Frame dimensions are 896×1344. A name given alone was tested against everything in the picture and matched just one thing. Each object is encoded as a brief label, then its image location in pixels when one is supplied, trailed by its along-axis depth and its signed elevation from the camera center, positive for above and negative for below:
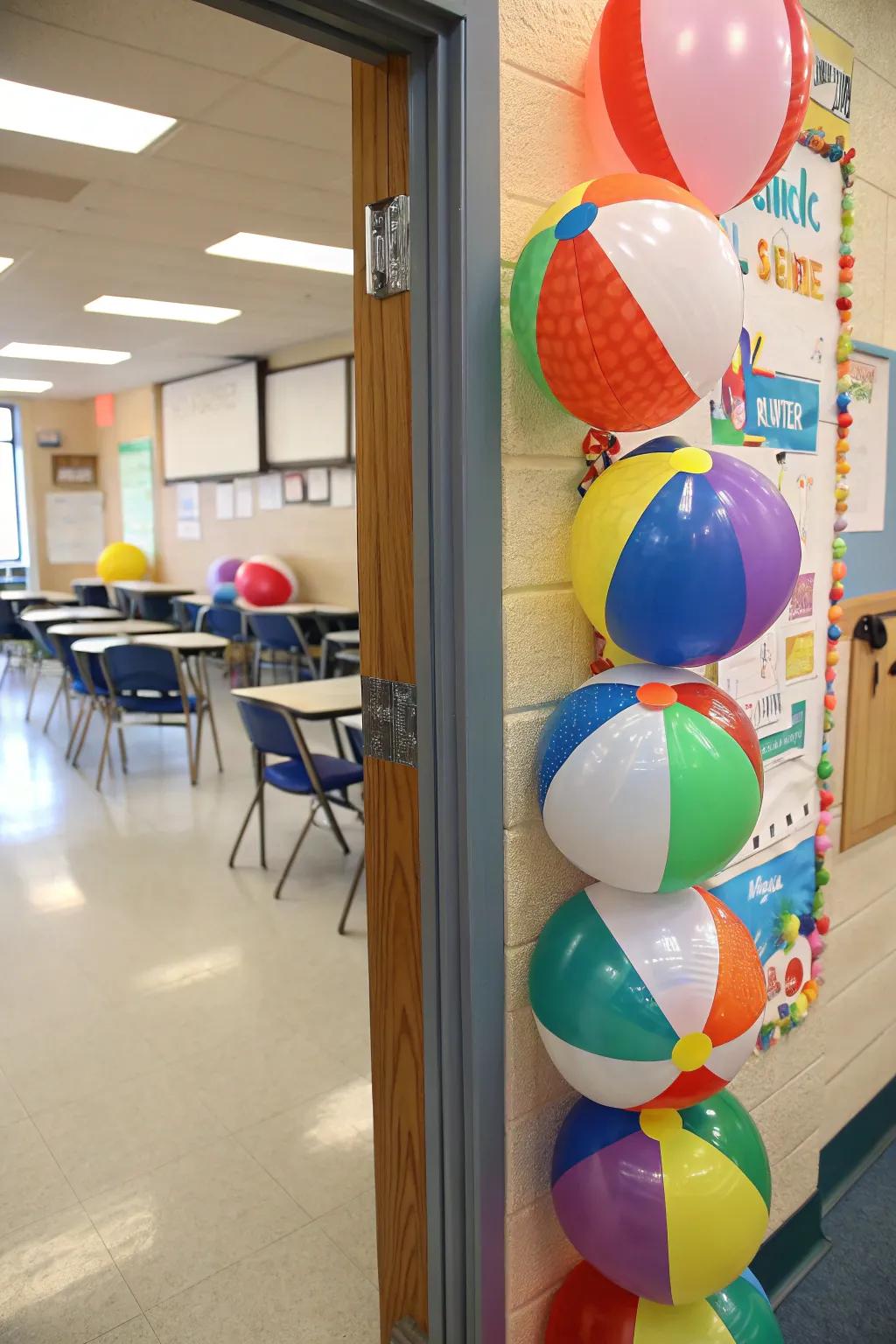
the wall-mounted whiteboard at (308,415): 7.83 +1.05
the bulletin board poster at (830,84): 1.75 +0.82
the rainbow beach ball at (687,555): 1.12 -0.02
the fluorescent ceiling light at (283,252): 5.16 +1.57
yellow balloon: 10.71 -0.22
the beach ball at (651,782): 1.15 -0.29
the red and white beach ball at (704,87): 1.15 +0.54
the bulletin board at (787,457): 1.64 +0.14
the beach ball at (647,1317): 1.34 -1.10
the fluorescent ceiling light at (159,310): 6.62 +1.62
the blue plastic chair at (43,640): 6.80 -0.70
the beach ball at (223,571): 9.19 -0.28
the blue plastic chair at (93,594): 10.00 -0.52
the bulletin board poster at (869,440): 2.08 +0.20
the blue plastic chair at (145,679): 5.38 -0.76
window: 11.45 +0.55
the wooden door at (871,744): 2.17 -0.48
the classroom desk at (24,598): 8.96 -0.50
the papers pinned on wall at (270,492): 8.77 +0.45
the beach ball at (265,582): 8.30 -0.35
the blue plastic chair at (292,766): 3.77 -0.92
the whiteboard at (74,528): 11.72 +0.19
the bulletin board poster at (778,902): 1.75 -0.69
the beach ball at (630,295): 1.06 +0.27
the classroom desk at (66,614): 7.21 -0.54
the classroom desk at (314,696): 3.71 -0.63
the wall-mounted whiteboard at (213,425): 8.98 +1.14
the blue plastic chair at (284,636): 7.29 -0.72
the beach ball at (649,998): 1.21 -0.58
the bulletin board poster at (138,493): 10.98 +0.56
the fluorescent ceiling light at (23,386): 10.11 +1.68
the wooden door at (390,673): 1.33 -0.19
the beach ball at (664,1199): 1.25 -0.86
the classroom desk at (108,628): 6.35 -0.57
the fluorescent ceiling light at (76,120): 3.39 +1.53
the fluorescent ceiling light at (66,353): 8.30 +1.66
